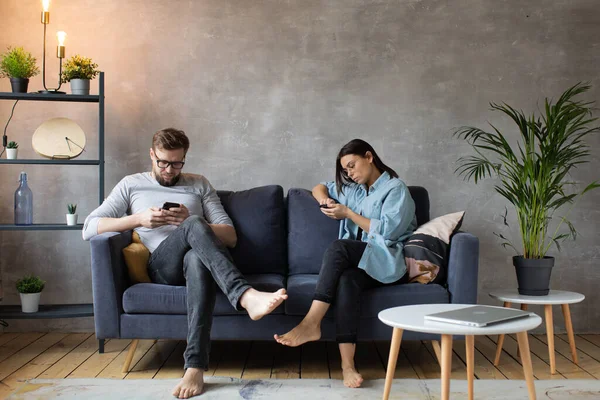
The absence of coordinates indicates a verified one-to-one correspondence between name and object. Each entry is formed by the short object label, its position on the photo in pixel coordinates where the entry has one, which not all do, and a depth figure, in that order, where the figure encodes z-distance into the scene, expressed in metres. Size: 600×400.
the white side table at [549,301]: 3.12
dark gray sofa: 2.99
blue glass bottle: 3.60
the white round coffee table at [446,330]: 2.14
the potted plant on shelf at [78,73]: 3.58
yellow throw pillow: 3.11
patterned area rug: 2.70
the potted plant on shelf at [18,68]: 3.55
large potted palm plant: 3.27
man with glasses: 2.79
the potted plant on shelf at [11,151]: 3.57
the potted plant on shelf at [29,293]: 3.58
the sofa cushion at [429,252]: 3.07
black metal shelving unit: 3.52
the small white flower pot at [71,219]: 3.60
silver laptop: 2.15
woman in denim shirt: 2.89
